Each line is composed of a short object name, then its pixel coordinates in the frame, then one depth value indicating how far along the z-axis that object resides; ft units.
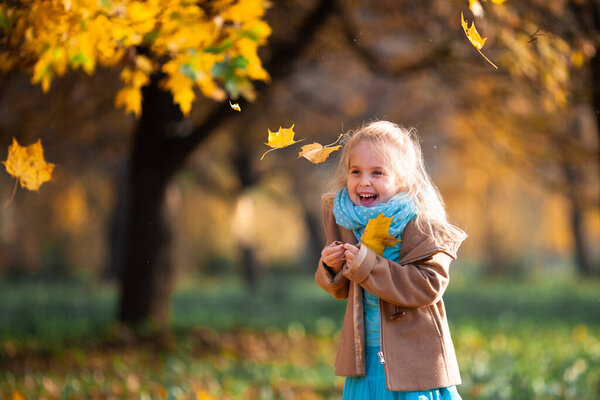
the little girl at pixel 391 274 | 17.11
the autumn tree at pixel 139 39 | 23.18
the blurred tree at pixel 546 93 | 32.81
